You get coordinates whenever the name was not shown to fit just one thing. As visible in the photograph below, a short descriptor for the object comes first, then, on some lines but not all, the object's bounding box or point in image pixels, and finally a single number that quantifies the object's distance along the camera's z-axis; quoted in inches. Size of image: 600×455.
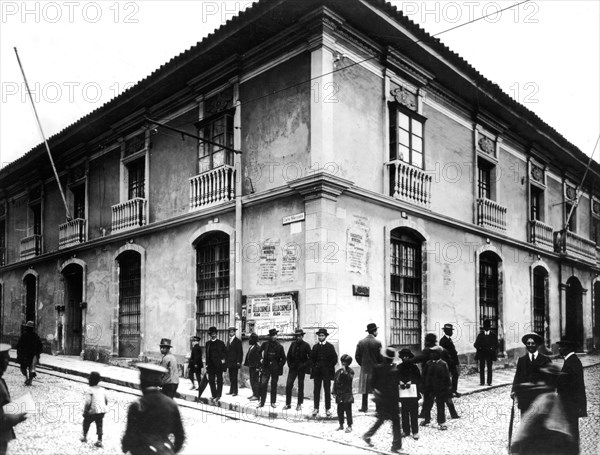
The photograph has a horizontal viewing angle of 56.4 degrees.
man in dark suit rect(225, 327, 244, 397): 427.8
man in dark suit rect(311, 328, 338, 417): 367.6
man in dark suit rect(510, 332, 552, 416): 261.4
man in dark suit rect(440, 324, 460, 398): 398.0
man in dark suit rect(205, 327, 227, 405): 416.2
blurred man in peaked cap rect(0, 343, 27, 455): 178.2
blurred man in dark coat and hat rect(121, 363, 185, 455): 164.9
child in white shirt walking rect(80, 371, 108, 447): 267.4
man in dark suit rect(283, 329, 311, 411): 379.6
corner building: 446.6
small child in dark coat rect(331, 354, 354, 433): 325.1
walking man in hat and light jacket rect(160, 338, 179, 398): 363.9
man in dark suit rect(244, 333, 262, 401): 415.5
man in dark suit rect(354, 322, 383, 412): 381.9
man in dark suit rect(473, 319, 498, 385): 487.2
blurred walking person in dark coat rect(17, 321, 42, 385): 470.3
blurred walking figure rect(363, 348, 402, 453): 283.7
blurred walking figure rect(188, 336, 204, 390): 448.8
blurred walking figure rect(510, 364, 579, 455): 197.3
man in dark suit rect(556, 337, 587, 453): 247.0
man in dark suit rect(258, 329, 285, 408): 392.8
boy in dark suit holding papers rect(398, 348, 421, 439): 316.2
